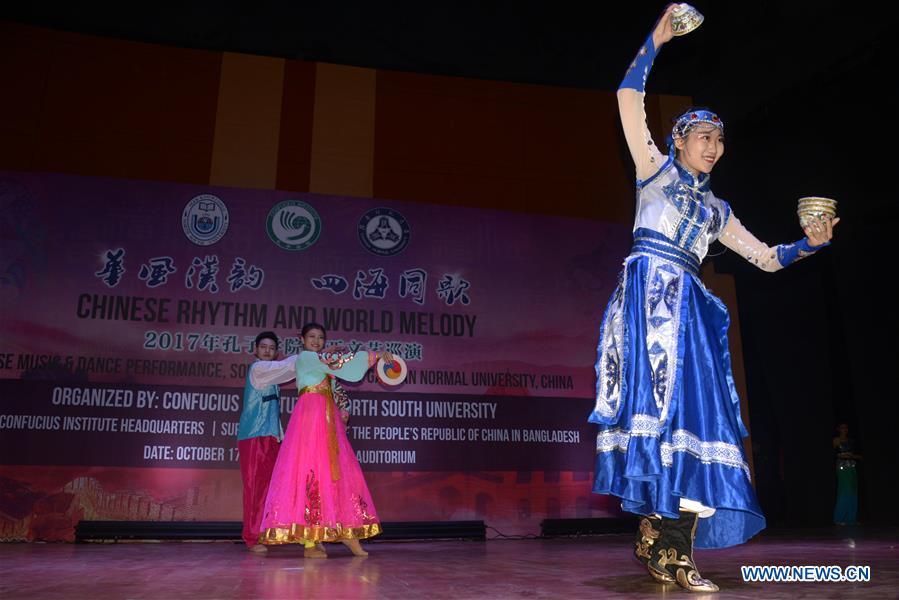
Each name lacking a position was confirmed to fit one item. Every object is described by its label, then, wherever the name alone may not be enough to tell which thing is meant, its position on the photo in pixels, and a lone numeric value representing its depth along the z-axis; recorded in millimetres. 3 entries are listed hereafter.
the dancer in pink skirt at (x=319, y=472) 3664
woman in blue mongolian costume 1991
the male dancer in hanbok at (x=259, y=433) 4523
